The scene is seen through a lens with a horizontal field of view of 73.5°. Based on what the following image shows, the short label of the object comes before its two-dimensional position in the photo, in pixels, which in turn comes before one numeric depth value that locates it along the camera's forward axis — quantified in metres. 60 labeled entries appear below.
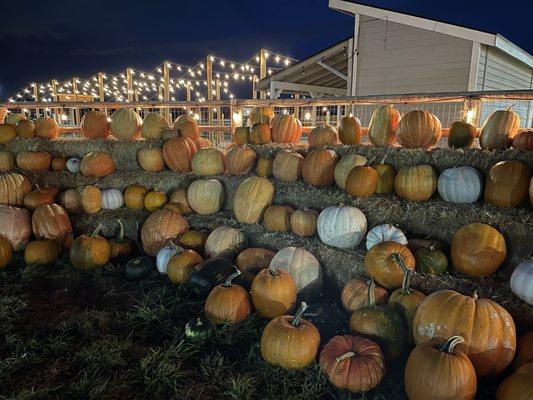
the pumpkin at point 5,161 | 5.25
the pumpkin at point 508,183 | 2.72
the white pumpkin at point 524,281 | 2.14
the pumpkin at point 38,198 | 4.70
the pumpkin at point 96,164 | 4.91
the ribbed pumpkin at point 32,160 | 5.16
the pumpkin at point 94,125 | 5.60
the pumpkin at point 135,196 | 4.67
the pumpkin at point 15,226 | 4.23
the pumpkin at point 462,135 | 3.62
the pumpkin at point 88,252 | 3.84
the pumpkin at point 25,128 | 5.64
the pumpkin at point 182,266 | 3.49
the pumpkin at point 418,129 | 3.70
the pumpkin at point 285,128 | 4.75
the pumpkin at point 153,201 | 4.60
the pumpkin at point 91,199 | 4.62
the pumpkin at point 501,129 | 3.31
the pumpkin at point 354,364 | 2.09
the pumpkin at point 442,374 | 1.78
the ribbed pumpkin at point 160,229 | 4.08
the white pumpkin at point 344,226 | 3.13
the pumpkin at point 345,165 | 3.54
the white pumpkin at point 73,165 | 5.16
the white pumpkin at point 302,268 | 3.14
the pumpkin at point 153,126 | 5.27
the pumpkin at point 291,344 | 2.26
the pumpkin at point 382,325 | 2.33
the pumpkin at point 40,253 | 4.00
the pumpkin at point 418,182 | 3.13
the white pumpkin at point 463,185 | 2.94
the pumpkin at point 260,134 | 4.68
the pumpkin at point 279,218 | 3.68
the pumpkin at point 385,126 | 3.95
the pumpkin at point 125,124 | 5.45
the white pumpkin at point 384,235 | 2.91
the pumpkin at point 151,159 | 4.89
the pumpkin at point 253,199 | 3.85
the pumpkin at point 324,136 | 4.36
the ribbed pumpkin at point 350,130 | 4.24
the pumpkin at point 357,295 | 2.62
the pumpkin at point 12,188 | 4.73
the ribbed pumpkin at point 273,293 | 2.78
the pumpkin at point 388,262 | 2.59
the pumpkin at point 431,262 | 2.67
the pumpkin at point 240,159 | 4.37
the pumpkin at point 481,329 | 2.01
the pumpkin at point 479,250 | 2.47
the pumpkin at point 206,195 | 4.29
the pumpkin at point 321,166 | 3.75
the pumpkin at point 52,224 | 4.29
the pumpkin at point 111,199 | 4.73
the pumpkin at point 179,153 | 4.75
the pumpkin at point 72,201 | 4.85
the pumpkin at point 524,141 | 3.03
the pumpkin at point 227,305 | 2.76
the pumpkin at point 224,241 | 3.73
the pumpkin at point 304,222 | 3.46
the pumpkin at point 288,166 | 4.02
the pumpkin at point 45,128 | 5.75
